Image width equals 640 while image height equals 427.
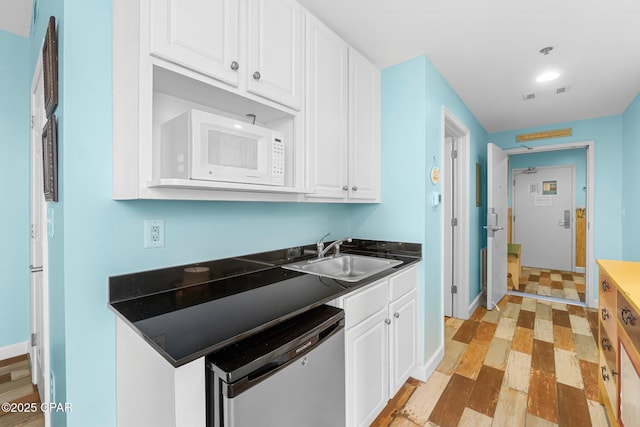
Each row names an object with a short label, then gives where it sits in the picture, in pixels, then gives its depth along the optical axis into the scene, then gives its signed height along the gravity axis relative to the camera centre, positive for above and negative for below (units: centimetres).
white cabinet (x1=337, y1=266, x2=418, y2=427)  146 -77
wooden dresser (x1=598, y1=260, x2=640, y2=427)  126 -66
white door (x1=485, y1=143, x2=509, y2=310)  340 -18
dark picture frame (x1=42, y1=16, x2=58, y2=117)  115 +59
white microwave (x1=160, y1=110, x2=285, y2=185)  114 +27
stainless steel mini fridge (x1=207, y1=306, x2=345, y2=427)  86 -56
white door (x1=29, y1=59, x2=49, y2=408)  169 -13
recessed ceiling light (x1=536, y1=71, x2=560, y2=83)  250 +119
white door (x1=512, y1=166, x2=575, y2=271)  520 -9
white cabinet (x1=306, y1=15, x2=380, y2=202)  175 +63
